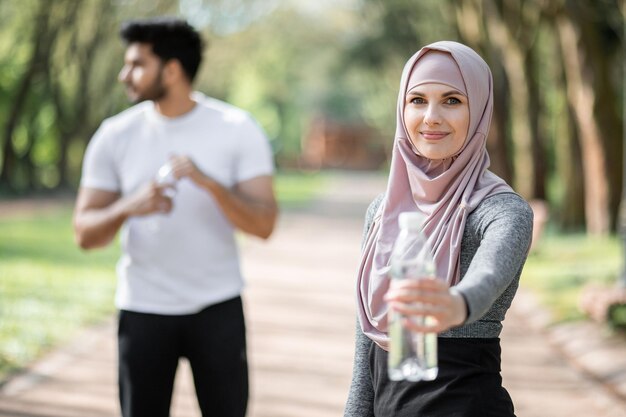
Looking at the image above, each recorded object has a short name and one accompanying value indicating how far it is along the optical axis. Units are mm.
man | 6900
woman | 4542
